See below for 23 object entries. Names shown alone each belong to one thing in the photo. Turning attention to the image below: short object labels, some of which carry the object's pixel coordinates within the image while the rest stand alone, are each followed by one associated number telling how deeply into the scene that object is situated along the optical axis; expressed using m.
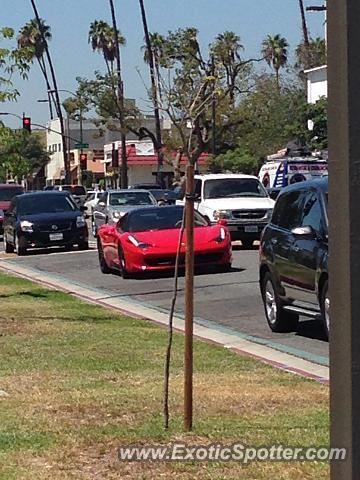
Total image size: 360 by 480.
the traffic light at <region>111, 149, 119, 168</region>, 63.08
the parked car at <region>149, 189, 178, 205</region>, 32.17
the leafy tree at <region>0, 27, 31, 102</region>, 14.43
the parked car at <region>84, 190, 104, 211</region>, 49.65
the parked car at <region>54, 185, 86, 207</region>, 60.80
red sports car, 19.56
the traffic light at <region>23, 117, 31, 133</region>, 50.09
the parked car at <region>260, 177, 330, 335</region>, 10.95
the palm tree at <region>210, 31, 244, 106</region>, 56.81
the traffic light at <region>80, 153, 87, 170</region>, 81.69
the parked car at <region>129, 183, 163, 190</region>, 56.26
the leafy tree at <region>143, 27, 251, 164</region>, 47.71
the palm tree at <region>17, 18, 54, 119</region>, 79.38
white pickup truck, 26.44
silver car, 31.50
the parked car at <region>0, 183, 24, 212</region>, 40.80
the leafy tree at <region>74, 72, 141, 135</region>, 62.59
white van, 35.47
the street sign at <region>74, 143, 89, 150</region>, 67.19
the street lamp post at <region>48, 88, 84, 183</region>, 62.41
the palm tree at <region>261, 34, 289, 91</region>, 82.88
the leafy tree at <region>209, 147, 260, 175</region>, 64.50
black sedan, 27.92
